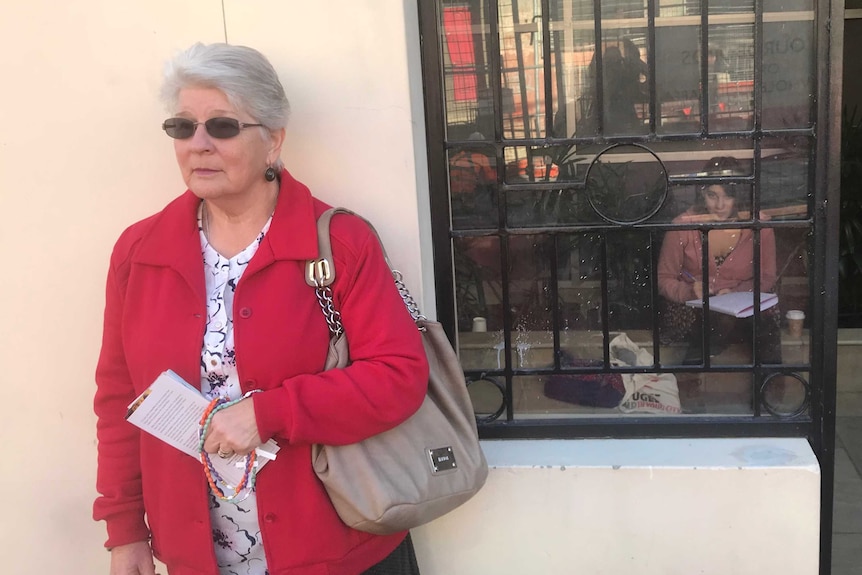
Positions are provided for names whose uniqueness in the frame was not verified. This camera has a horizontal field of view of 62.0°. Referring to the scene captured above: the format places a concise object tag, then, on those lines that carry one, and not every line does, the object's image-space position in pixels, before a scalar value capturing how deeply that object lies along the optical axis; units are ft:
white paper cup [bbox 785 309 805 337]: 7.40
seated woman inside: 7.29
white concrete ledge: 7.06
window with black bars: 7.11
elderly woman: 5.30
